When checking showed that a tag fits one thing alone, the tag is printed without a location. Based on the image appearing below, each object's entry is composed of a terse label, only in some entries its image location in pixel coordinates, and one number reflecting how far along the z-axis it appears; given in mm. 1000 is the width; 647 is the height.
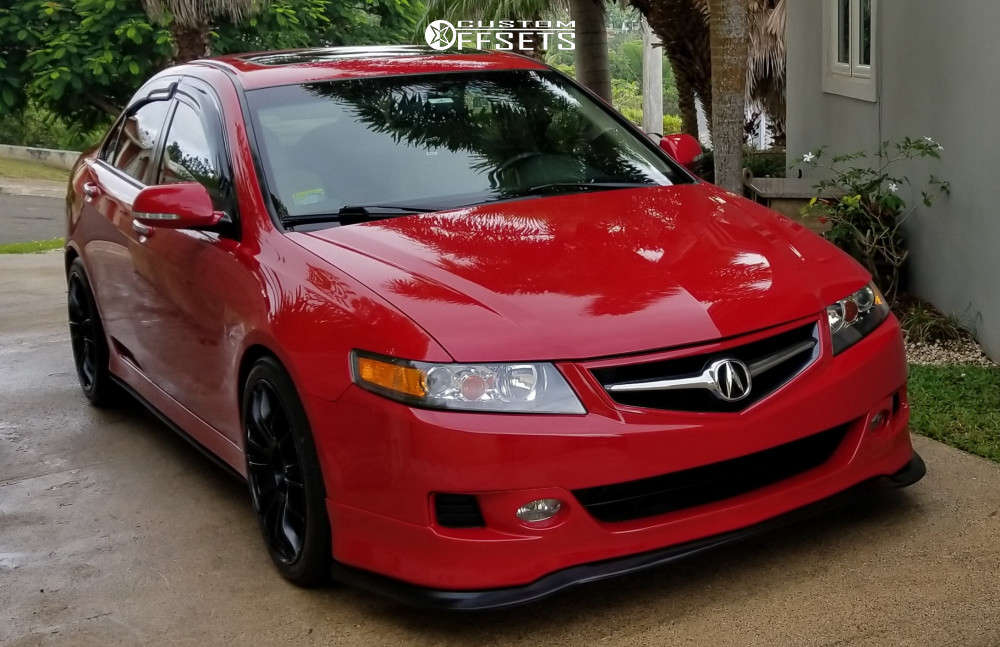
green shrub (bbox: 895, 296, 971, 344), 6902
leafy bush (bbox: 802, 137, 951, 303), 7461
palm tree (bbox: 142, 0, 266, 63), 19453
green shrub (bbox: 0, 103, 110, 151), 43625
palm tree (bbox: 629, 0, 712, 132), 15100
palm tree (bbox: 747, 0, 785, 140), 18603
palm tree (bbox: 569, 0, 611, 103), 14602
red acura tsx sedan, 3604
